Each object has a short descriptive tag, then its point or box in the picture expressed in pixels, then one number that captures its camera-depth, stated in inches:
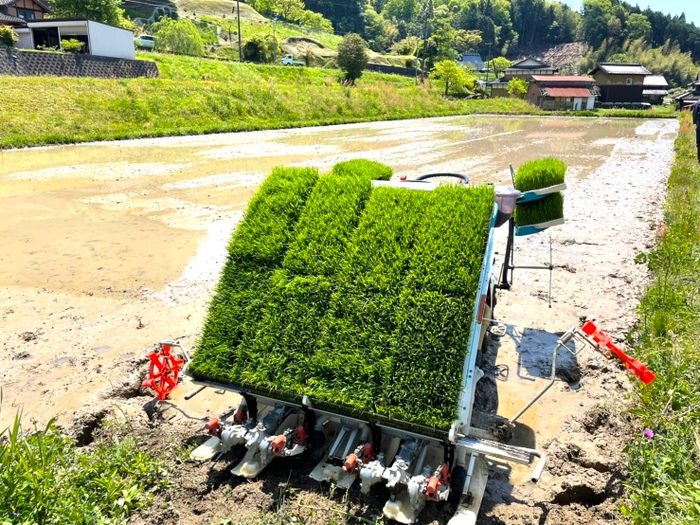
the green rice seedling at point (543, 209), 174.2
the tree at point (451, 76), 2242.9
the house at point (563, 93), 2305.6
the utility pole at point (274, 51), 2262.6
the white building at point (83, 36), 1280.8
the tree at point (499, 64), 4077.3
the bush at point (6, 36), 1014.4
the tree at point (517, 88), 2486.5
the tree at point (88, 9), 1679.4
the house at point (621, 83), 2524.6
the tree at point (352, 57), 1964.8
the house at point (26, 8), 1715.4
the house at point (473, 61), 4222.9
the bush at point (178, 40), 1983.3
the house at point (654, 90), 2743.6
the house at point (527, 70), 3134.8
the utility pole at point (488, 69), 3828.7
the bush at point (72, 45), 1188.5
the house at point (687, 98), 1932.8
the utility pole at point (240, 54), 2072.6
